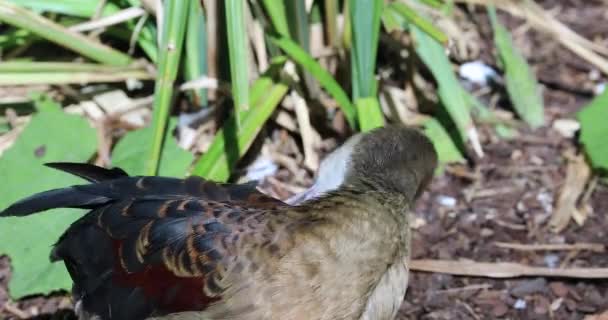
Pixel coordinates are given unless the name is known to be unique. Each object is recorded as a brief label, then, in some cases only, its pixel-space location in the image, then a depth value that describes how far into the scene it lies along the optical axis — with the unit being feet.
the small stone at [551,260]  10.85
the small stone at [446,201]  11.53
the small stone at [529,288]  10.48
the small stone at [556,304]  10.34
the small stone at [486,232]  11.18
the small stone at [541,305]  10.30
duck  7.75
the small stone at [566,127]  12.43
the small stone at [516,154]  12.13
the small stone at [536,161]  12.07
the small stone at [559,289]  10.46
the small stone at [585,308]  10.22
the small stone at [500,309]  10.26
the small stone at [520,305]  10.37
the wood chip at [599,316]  9.98
